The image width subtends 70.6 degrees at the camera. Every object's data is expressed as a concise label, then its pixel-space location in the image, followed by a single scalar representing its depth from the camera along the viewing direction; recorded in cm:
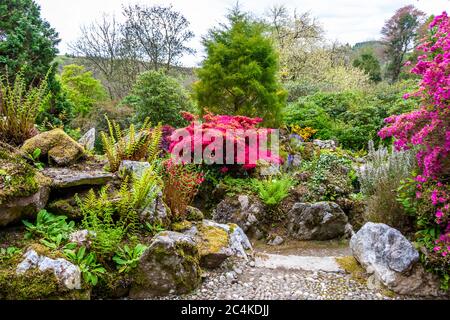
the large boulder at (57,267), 228
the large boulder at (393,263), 273
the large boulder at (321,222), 496
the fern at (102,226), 266
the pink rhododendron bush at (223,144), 524
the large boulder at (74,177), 324
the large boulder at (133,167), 375
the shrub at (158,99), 823
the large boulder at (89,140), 508
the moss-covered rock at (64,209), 308
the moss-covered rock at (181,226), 354
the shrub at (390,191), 348
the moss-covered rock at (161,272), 262
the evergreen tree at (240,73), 696
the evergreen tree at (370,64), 2431
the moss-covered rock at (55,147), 372
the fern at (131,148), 396
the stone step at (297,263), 330
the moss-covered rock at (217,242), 315
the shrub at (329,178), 554
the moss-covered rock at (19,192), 267
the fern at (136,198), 313
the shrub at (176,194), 372
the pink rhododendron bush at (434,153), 276
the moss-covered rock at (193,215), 392
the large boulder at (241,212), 526
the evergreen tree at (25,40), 688
